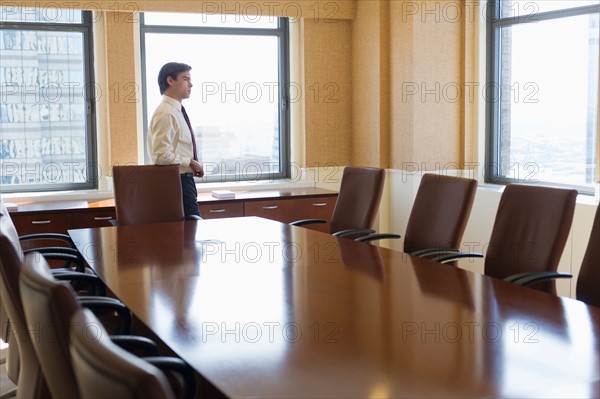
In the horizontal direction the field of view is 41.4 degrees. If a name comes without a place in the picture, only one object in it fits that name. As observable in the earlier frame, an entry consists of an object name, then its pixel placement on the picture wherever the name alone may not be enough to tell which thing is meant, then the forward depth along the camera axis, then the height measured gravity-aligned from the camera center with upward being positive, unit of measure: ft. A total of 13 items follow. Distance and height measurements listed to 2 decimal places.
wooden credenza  19.21 -1.47
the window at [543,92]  19.02 +1.41
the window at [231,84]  22.59 +1.99
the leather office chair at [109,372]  3.71 -1.06
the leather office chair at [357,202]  16.40 -1.11
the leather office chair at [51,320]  5.20 -1.12
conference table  6.74 -1.88
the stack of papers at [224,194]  21.20 -1.14
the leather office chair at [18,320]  7.52 -1.60
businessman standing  19.12 +0.48
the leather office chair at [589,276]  11.29 -1.86
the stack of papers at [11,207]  18.89 -1.25
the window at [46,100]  21.04 +1.47
